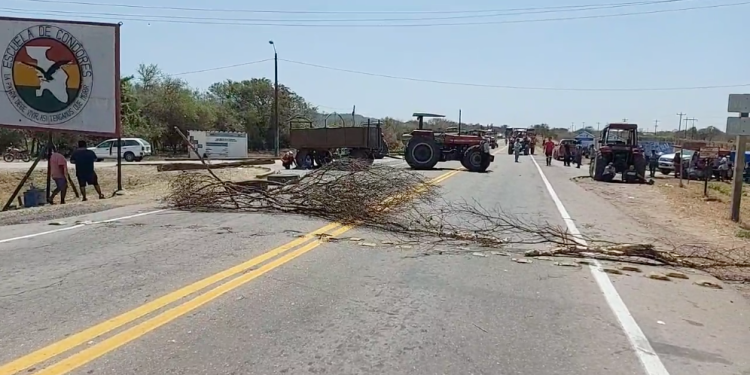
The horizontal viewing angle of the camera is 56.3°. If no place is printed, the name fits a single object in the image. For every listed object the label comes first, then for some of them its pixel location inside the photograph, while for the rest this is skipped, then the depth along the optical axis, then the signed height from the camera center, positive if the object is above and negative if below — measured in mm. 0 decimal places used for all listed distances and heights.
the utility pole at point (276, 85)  53000 +3154
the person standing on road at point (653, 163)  37144 -1166
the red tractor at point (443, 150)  33719 -793
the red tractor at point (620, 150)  30109 -407
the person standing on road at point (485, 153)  33544 -847
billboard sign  21203 +1326
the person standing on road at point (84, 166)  19688 -1294
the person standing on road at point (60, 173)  19094 -1468
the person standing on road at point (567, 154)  46975 -1058
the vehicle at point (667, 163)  39875 -1168
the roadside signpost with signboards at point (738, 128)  16703 +402
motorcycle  48375 -2634
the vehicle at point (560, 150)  50850 -937
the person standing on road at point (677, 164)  37438 -1135
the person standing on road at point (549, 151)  46281 -870
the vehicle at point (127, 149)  50812 -2044
